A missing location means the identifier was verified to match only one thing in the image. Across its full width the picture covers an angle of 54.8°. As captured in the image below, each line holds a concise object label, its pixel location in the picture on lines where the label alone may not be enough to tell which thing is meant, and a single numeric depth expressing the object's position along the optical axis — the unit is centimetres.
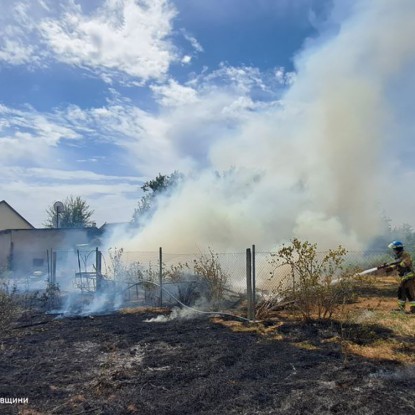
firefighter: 894
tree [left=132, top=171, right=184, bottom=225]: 2686
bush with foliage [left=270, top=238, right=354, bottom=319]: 761
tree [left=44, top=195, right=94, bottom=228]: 4575
